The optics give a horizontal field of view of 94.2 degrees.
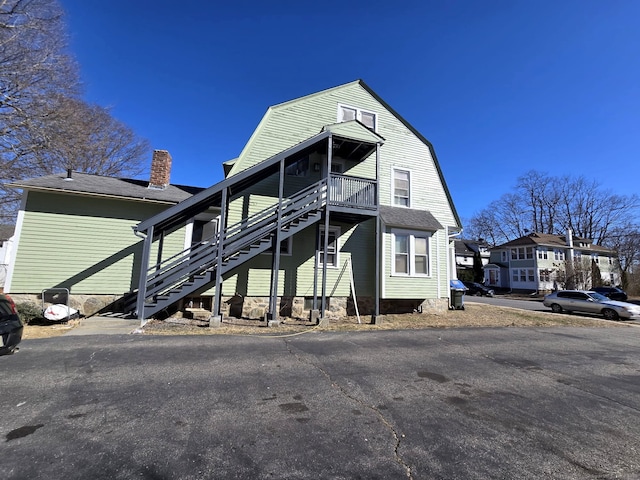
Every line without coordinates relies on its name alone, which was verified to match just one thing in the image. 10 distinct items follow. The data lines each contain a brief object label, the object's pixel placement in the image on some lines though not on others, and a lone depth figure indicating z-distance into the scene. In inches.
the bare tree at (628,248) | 1846.7
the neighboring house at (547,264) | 1342.3
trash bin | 642.8
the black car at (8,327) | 185.9
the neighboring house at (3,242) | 843.4
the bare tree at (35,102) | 565.0
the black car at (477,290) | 1494.8
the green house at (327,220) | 410.3
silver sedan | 697.6
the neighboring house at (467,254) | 1892.5
